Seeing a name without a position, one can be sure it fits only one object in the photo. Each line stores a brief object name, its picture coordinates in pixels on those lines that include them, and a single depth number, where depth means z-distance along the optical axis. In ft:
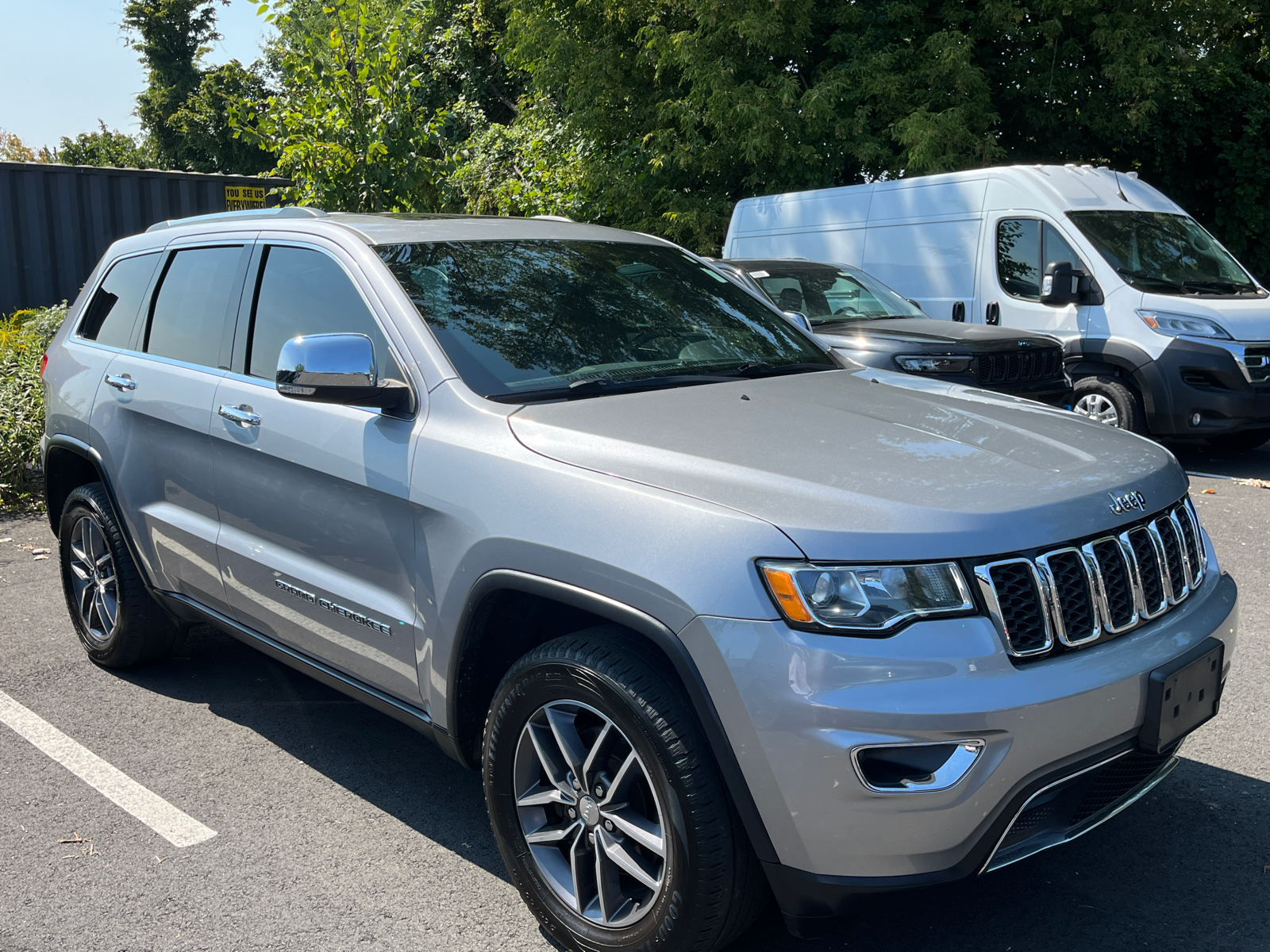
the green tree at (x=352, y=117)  34.91
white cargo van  28.96
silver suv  7.56
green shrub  27.86
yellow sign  55.52
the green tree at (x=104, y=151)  157.79
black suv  25.59
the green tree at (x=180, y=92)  142.72
